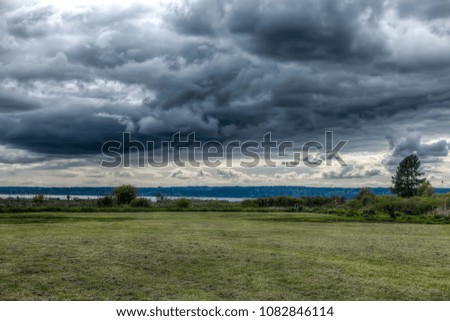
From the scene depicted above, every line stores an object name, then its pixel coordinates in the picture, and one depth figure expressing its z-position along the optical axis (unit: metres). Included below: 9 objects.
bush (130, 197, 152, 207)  70.12
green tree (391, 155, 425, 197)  103.31
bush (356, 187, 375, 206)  78.12
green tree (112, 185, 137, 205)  77.81
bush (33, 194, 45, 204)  85.21
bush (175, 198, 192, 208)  69.94
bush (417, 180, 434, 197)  87.61
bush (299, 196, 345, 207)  91.18
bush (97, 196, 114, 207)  72.55
